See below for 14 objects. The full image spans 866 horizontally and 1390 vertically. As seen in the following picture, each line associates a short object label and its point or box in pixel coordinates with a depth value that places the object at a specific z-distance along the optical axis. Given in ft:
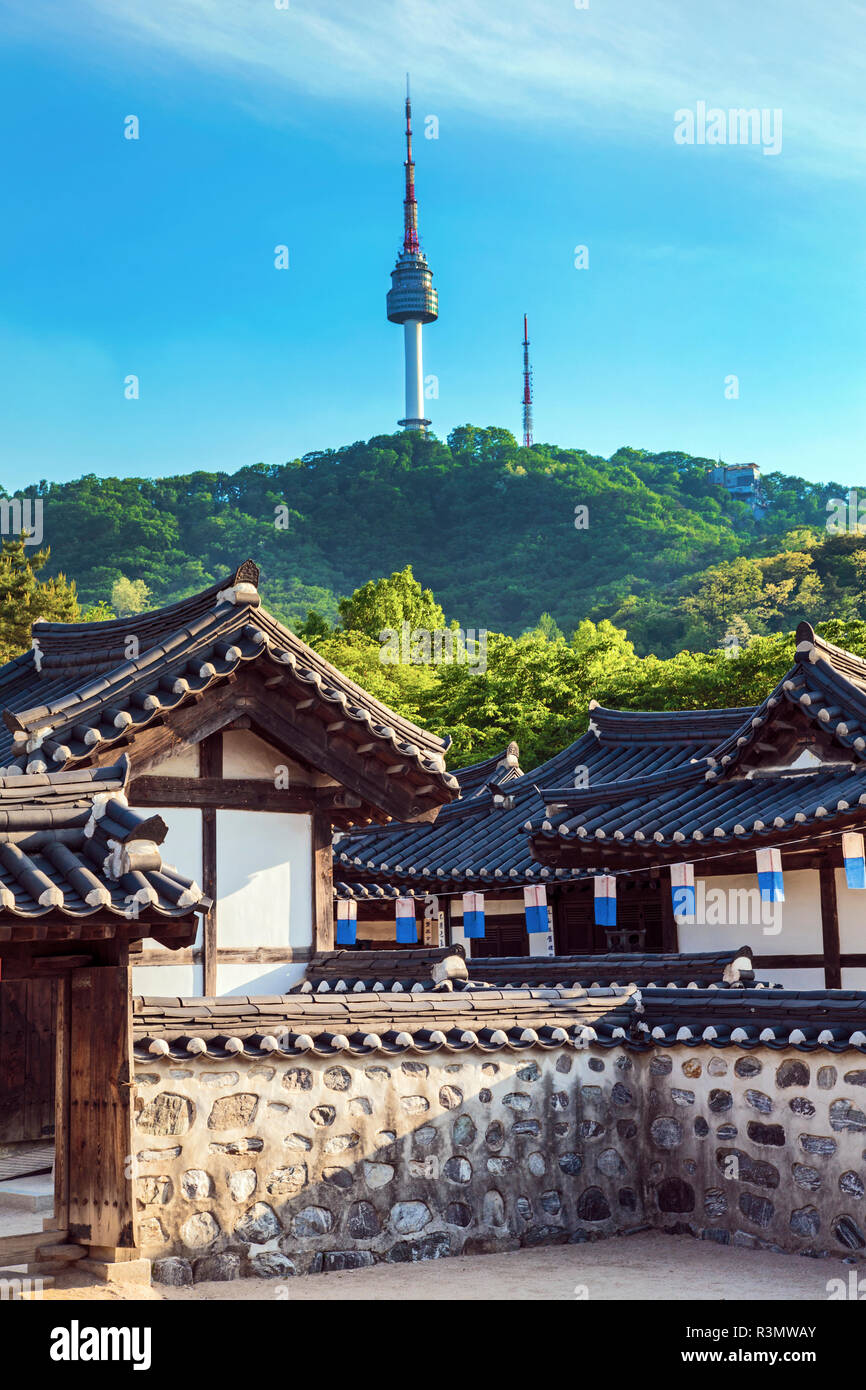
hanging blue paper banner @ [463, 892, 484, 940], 78.64
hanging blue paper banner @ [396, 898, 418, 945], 76.28
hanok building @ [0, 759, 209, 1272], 27.63
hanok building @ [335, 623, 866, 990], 59.00
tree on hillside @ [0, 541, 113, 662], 164.04
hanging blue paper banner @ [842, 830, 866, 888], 55.88
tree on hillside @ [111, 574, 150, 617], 253.65
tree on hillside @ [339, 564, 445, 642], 217.56
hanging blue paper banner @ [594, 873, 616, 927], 67.15
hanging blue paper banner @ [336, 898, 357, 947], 74.38
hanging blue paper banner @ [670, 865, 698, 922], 63.46
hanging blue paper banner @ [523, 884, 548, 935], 73.36
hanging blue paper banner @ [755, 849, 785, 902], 58.23
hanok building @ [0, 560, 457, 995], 45.34
